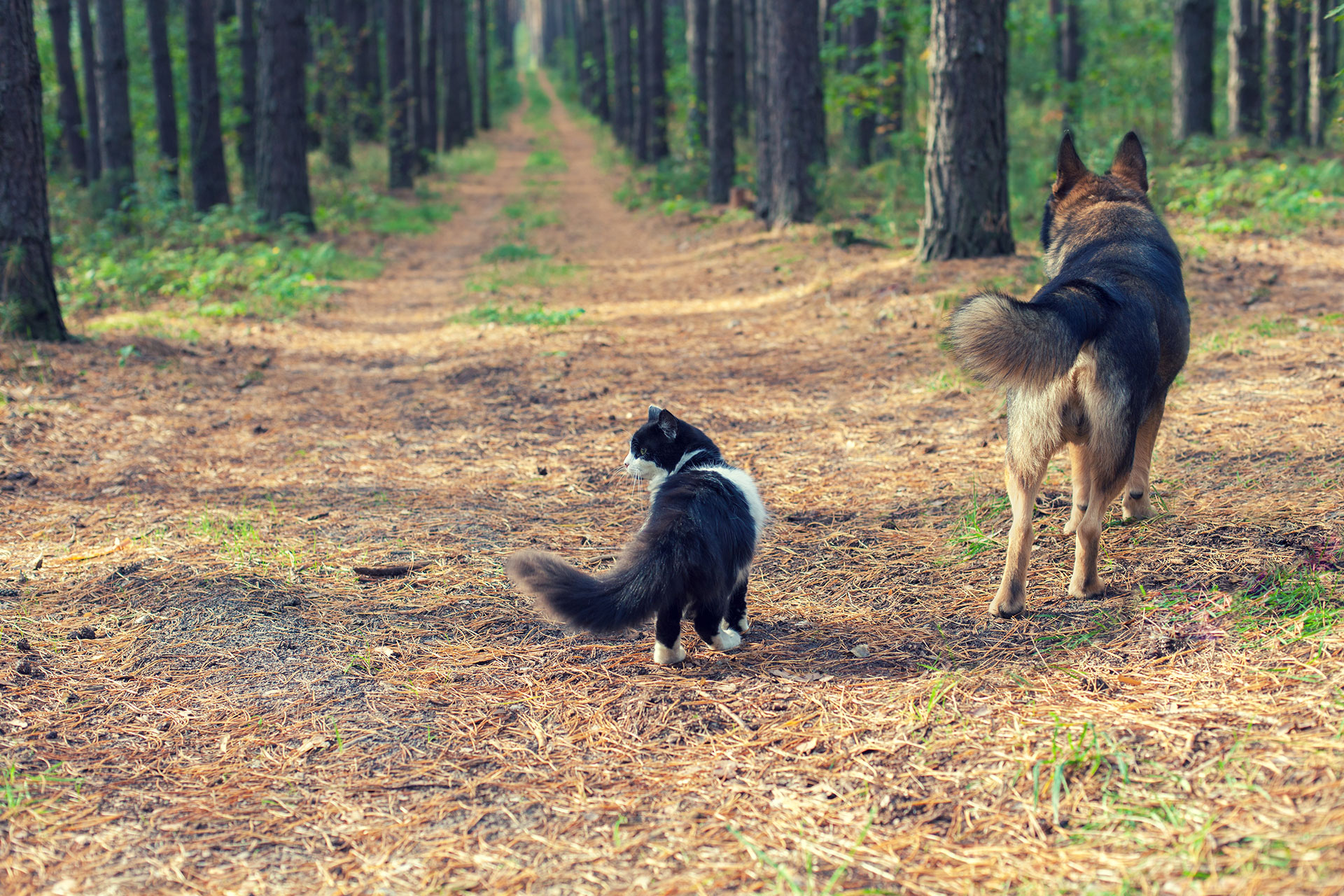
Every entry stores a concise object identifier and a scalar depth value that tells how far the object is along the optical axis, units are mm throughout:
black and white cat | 3023
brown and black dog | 3035
